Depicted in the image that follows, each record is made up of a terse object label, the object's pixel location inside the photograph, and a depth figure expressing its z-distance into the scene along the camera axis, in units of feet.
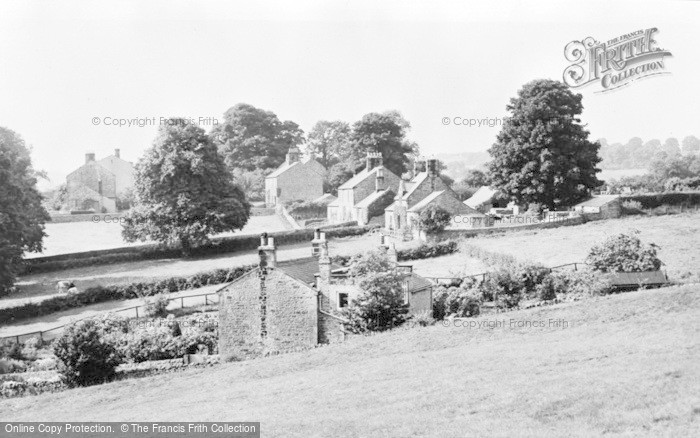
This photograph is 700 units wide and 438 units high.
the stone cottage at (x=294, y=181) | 252.42
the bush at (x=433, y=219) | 153.69
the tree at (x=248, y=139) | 284.20
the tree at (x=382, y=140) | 254.88
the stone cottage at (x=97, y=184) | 257.34
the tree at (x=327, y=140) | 314.12
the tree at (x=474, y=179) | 282.36
